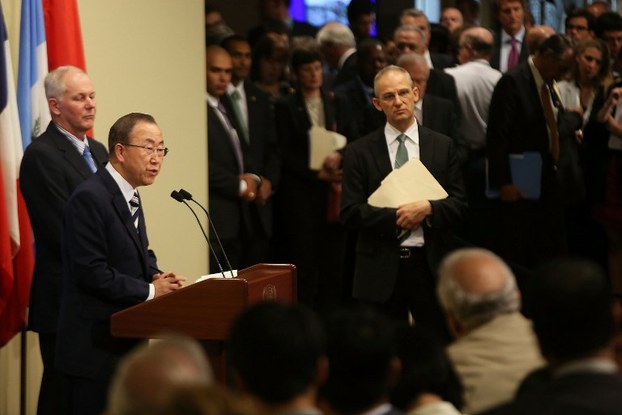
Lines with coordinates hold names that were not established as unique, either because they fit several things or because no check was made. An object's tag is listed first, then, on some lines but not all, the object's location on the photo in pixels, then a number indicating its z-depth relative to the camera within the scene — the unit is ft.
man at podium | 31.19
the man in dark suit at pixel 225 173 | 48.52
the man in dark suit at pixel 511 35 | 60.95
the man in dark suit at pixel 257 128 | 50.67
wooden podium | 30.73
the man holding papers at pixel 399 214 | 39.09
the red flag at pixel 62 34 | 40.52
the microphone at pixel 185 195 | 31.58
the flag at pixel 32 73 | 39.75
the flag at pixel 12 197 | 38.24
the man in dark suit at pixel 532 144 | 51.96
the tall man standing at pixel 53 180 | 35.17
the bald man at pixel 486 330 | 21.91
